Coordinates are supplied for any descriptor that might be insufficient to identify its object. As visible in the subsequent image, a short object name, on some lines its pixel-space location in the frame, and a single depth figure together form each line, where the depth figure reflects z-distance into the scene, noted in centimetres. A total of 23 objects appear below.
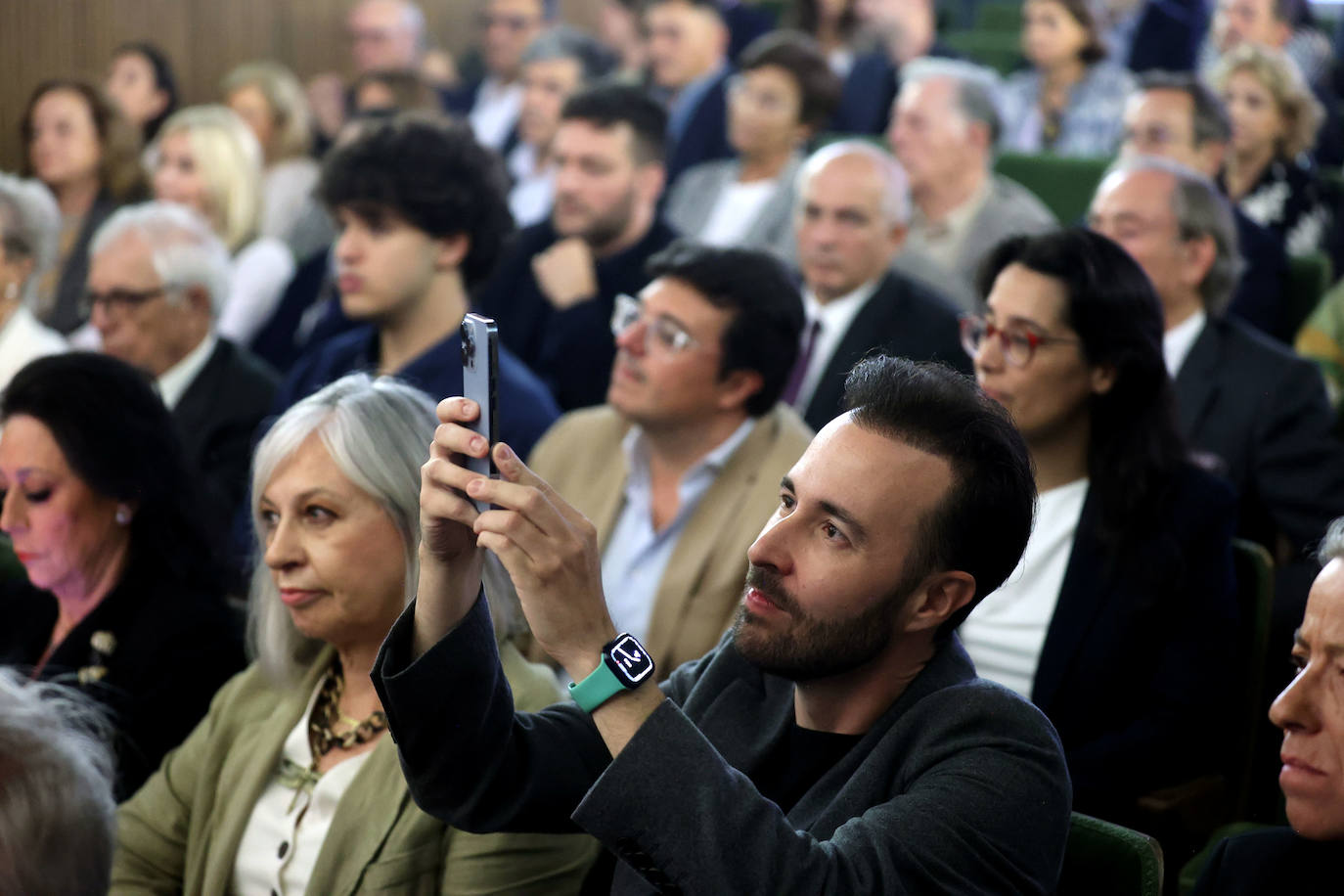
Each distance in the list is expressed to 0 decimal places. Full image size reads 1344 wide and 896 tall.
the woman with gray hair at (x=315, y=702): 180
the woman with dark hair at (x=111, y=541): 221
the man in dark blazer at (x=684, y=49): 640
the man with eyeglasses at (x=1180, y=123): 435
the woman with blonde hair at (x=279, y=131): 568
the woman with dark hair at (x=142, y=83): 617
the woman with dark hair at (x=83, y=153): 514
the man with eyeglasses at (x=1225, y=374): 297
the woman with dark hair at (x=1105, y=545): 221
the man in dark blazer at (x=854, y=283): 340
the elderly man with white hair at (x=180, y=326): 342
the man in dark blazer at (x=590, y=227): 420
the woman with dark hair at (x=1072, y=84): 605
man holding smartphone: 124
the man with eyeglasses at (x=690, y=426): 258
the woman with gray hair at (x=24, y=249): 371
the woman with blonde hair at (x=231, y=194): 467
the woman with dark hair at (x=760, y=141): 505
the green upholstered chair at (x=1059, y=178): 512
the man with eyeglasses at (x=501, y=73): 713
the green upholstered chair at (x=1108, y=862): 146
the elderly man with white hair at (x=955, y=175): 454
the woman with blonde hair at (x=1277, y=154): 473
